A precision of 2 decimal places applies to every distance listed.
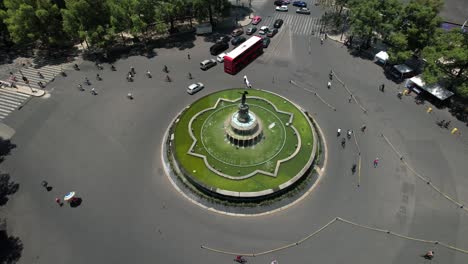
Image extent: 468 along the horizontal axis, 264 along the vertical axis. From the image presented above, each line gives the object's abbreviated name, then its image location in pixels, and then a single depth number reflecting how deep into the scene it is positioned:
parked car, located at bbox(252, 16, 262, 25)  93.14
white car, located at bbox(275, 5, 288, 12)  98.56
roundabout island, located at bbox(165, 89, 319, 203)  50.50
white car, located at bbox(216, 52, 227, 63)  77.64
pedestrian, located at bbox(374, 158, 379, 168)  53.94
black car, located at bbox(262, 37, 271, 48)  82.97
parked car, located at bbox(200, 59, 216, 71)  75.06
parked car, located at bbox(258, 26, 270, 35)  87.75
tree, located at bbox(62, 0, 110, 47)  73.36
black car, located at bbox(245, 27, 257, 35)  87.79
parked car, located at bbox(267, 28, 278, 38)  87.09
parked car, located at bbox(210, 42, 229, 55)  80.00
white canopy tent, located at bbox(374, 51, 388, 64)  74.44
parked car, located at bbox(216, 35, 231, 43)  84.04
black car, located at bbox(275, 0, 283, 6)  102.44
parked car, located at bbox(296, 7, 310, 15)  97.42
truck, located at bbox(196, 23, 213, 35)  87.12
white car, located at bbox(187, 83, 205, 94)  68.94
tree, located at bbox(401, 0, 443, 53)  65.31
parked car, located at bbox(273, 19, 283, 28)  90.14
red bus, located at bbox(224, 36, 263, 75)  72.25
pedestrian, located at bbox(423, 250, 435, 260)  41.76
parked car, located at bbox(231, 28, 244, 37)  86.94
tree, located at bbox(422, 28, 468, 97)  59.84
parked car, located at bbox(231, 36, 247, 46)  83.31
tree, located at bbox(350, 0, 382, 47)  72.25
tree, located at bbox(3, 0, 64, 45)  73.25
